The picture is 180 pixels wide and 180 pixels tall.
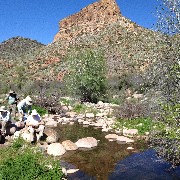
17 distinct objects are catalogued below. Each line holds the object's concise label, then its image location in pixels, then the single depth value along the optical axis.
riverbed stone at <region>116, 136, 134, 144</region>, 9.40
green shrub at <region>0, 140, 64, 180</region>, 4.95
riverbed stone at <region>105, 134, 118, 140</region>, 9.86
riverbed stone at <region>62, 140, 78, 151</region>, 8.39
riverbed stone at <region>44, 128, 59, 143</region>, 8.88
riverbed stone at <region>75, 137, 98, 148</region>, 8.72
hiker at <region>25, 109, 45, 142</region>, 8.73
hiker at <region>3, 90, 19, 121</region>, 11.37
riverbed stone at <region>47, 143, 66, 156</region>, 7.74
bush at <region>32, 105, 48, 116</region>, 13.95
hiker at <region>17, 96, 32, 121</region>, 10.02
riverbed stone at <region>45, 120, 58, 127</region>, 11.99
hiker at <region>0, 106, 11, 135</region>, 8.75
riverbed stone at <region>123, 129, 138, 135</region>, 10.39
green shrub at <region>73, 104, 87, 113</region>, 15.49
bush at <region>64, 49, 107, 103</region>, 19.04
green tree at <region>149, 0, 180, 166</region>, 6.44
